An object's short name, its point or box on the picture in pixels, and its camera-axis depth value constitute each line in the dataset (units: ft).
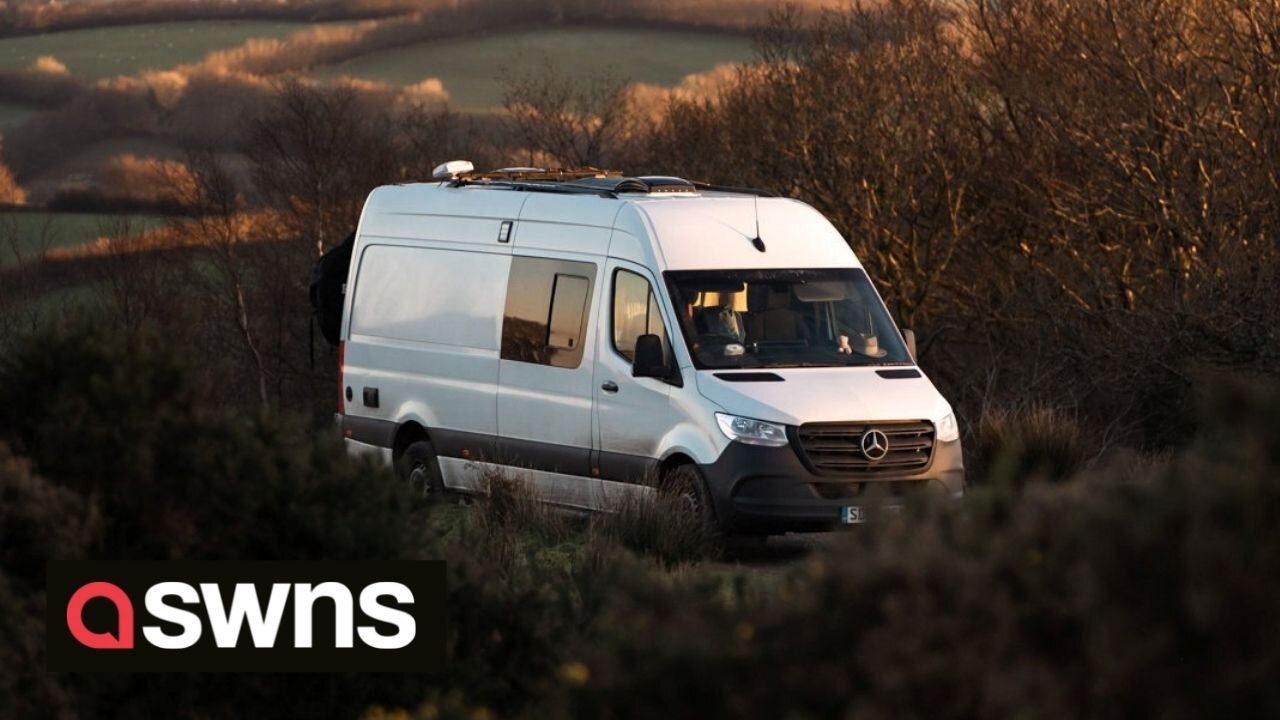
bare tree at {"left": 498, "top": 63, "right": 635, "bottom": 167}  206.90
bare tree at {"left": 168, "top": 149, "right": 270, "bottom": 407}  213.05
